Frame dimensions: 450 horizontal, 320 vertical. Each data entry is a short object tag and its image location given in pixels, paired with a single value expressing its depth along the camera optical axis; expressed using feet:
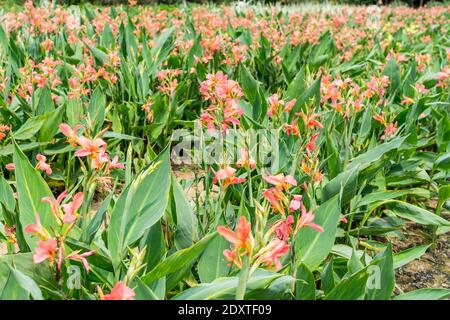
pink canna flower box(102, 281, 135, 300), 2.77
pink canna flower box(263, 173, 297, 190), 3.75
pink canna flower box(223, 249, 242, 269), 3.28
